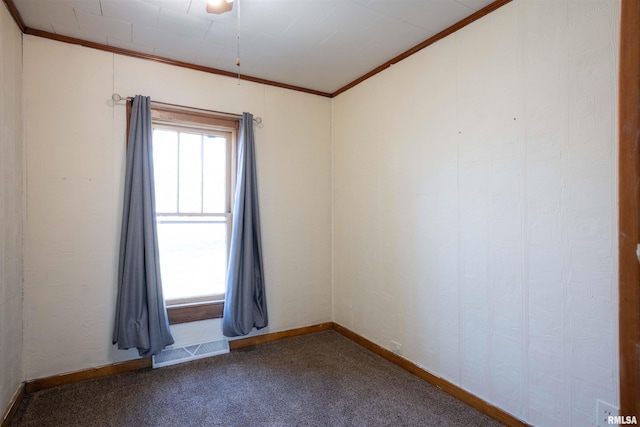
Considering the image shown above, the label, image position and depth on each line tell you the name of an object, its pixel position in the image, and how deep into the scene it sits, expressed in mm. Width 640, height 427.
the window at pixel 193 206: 2891
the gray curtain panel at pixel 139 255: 2535
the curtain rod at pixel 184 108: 2617
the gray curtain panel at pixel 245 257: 2965
